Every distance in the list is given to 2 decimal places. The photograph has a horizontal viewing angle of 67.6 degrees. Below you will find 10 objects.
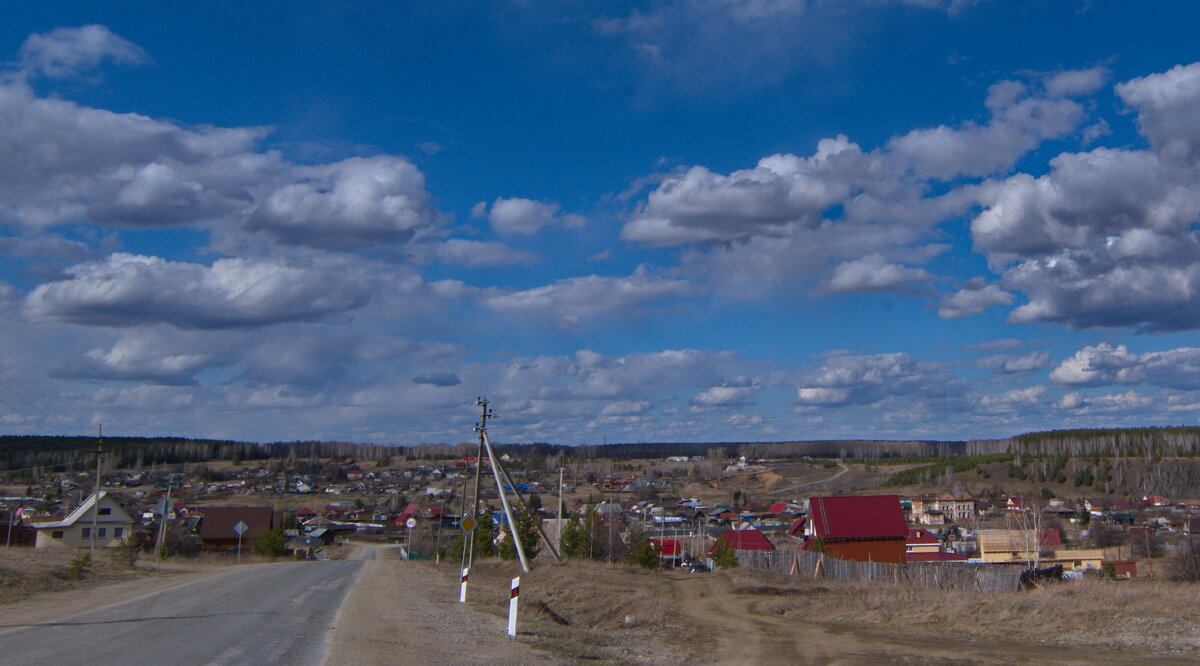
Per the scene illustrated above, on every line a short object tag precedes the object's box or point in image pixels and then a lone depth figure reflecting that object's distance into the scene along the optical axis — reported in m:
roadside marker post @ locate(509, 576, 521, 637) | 16.66
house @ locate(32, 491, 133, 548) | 66.06
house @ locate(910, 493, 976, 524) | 104.56
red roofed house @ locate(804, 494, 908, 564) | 53.28
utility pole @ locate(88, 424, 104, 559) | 45.22
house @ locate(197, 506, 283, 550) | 76.19
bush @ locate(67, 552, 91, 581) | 29.39
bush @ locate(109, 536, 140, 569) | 39.75
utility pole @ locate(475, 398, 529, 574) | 34.84
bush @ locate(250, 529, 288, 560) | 65.06
